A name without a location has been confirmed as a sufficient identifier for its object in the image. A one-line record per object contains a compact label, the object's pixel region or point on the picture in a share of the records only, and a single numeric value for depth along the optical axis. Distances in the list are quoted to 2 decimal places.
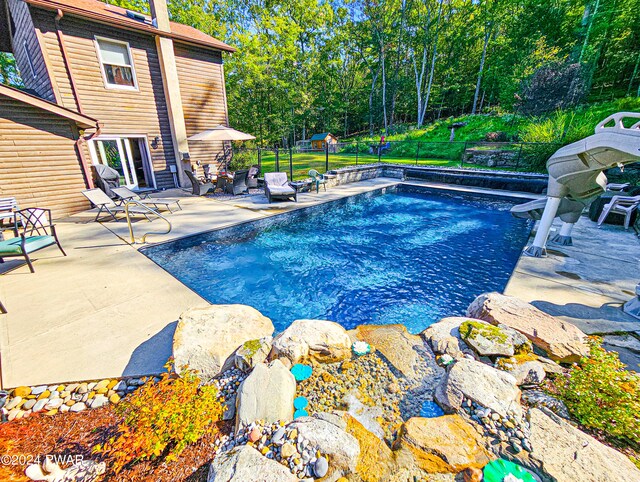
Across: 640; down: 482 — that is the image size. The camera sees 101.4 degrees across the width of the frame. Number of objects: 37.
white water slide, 3.32
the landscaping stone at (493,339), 2.42
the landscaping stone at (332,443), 1.55
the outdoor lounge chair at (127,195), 6.78
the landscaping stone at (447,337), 2.53
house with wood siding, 7.85
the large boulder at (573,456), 1.40
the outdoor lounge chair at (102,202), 6.44
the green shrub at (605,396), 1.64
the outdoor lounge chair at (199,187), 9.23
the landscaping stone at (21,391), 2.21
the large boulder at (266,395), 1.88
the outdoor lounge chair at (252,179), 10.56
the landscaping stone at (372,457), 1.53
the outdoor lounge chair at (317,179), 10.76
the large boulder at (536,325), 2.43
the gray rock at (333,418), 1.80
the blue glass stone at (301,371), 2.35
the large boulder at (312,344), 2.50
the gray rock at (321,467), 1.52
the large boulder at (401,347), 2.45
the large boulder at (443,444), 1.57
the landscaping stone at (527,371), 2.17
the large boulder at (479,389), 1.89
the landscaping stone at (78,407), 2.11
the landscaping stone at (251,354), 2.40
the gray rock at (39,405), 2.10
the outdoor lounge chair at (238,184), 9.76
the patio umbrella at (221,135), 9.62
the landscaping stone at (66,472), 1.57
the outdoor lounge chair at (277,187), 8.88
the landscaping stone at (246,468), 1.42
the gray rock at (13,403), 2.11
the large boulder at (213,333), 2.39
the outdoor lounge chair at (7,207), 5.95
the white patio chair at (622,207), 5.93
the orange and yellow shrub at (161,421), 1.65
